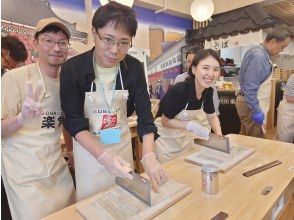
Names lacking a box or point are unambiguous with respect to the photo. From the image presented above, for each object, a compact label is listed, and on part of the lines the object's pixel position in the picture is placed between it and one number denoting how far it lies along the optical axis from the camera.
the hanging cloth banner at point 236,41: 4.60
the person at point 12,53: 1.73
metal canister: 1.07
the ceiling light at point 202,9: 4.19
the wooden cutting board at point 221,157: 1.36
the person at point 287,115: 2.73
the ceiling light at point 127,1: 2.99
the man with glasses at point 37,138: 1.18
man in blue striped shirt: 2.45
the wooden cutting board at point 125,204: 0.91
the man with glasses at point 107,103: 1.07
